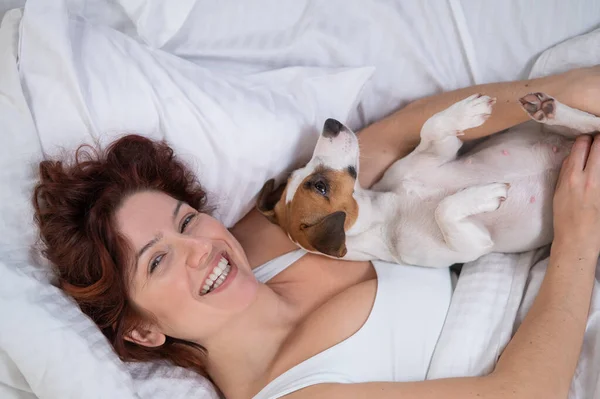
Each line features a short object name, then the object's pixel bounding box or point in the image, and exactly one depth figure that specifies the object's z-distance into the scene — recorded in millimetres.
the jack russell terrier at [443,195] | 1725
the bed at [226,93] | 1585
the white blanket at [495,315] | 1598
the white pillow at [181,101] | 1718
